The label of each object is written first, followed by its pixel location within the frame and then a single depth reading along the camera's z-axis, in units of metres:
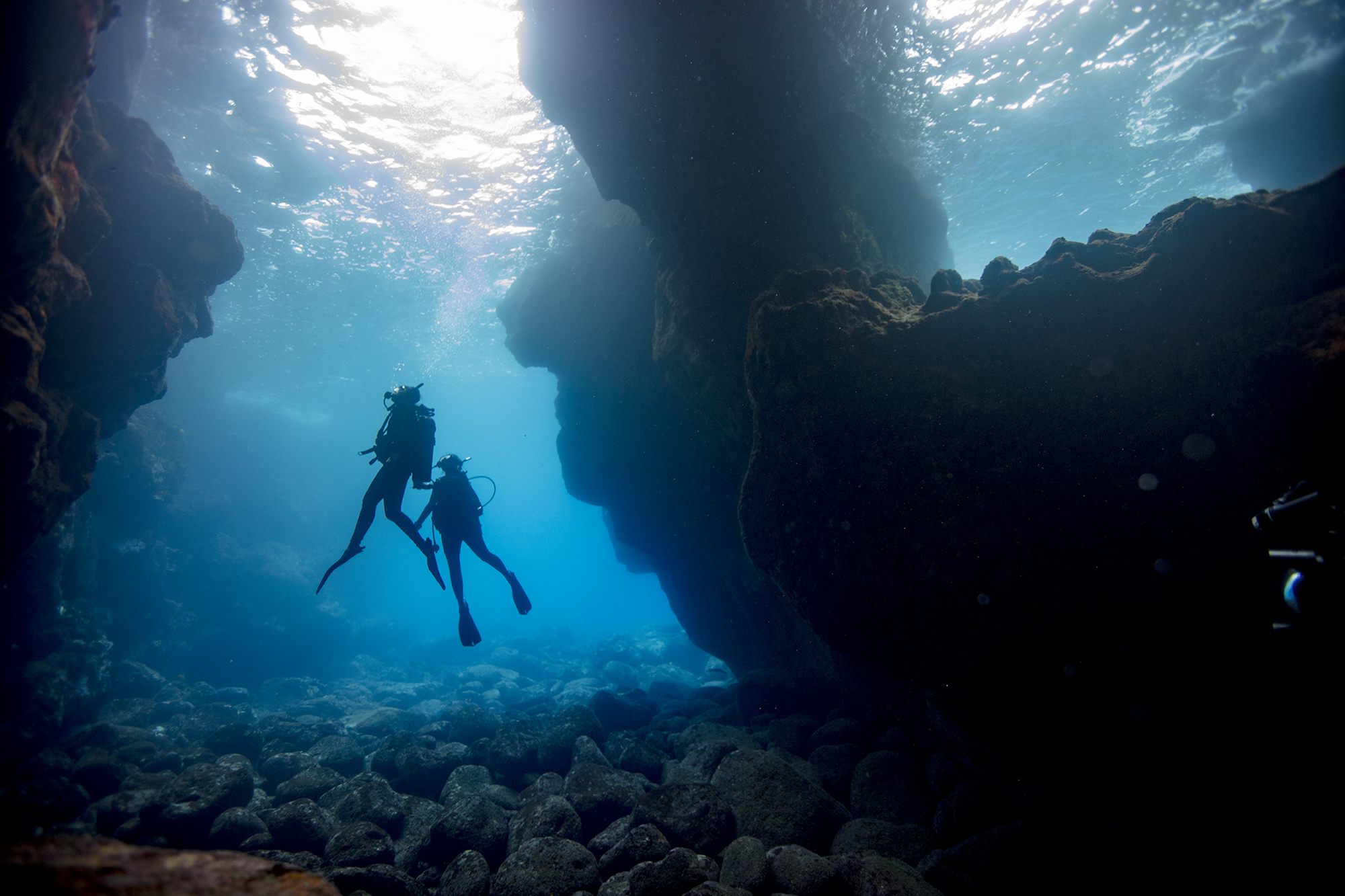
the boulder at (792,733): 6.72
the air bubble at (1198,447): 3.32
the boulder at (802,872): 3.57
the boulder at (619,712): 10.48
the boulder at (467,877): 4.23
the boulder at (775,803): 4.75
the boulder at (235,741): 9.27
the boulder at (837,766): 5.68
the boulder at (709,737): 6.71
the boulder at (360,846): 4.81
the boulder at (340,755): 8.40
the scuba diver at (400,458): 6.81
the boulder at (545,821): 5.07
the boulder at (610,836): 4.66
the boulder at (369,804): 5.80
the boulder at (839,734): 6.53
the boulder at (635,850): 4.32
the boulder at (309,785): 6.66
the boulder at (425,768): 7.24
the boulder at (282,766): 7.86
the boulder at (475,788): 6.15
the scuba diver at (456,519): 7.47
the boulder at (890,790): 4.91
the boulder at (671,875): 3.64
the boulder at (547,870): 3.98
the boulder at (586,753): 6.98
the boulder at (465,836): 5.07
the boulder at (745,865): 3.73
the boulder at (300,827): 5.31
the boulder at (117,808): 5.98
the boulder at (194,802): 5.62
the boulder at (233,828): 5.46
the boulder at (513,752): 7.26
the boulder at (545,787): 6.12
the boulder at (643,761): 7.05
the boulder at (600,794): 5.54
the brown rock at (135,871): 1.18
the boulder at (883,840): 4.22
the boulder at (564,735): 7.36
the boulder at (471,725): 9.45
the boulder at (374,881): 4.01
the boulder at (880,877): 3.34
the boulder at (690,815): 4.68
